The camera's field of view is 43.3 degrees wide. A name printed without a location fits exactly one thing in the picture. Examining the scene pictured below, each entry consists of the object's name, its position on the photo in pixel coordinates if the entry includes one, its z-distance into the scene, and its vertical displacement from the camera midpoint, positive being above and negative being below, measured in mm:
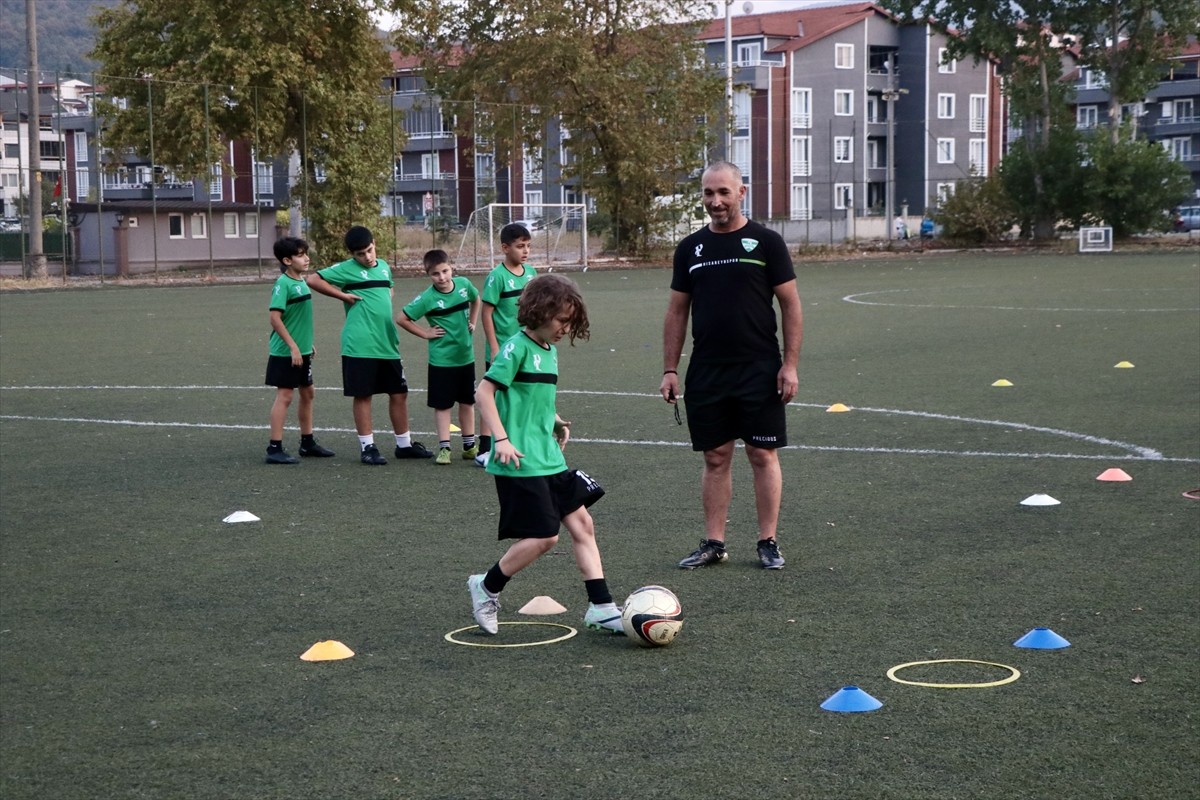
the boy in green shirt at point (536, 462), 5566 -744
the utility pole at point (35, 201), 37156 +1659
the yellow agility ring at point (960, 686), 4855 -1379
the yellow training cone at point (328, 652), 5355 -1378
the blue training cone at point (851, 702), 4625 -1365
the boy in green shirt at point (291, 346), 9984 -548
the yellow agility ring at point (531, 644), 5531 -1402
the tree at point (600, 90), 43875 +5048
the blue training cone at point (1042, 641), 5289 -1357
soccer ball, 5387 -1278
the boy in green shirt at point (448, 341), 9844 -521
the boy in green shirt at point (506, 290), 9508 -181
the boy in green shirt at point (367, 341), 10070 -522
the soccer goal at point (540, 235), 41812 +752
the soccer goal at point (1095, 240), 46188 +400
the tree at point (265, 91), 38812 +4613
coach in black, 6695 -441
